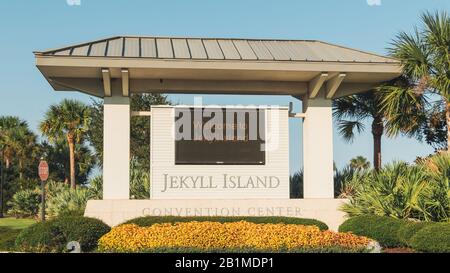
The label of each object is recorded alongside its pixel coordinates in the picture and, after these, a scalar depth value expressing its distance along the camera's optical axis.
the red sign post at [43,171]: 25.21
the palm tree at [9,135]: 54.53
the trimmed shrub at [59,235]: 18.89
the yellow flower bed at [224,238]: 16.97
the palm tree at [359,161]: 73.34
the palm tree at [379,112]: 25.48
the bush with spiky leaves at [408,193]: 19.94
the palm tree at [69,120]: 44.56
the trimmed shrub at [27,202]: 47.69
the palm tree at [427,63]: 24.50
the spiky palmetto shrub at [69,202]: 28.38
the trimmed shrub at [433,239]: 16.59
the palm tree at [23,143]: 54.45
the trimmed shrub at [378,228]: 19.03
